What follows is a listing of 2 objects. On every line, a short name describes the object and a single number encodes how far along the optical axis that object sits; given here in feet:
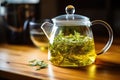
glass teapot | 2.87
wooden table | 2.60
